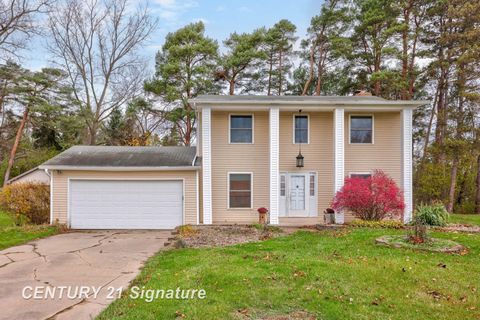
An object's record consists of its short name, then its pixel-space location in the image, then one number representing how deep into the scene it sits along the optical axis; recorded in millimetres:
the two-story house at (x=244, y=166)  11781
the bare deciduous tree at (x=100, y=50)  21297
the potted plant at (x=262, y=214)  11720
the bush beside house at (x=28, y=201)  11047
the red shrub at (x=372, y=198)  10391
